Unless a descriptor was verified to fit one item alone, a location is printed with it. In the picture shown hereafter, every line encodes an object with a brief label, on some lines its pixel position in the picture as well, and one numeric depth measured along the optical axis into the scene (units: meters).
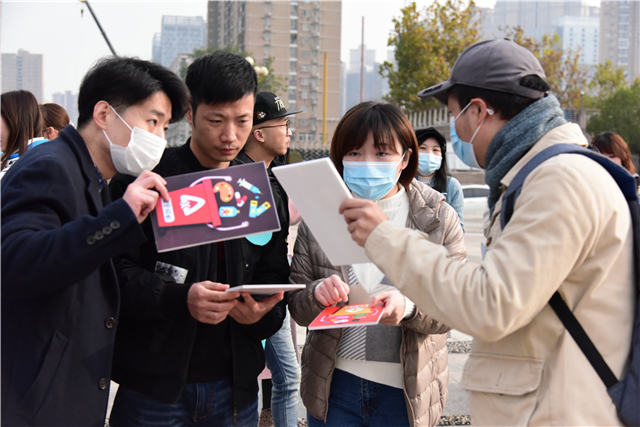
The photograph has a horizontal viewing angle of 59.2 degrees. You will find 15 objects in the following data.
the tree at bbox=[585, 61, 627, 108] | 41.69
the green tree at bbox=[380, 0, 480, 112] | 31.78
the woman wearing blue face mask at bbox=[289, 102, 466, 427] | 2.36
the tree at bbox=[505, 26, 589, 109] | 32.84
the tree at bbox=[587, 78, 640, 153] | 37.28
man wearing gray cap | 1.51
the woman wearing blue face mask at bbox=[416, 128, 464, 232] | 5.23
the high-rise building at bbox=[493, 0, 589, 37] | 195.04
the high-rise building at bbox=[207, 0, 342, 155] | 82.88
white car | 19.97
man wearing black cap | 3.37
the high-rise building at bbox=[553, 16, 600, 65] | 194.62
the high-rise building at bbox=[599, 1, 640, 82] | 148.07
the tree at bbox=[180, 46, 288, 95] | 52.16
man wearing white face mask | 1.66
